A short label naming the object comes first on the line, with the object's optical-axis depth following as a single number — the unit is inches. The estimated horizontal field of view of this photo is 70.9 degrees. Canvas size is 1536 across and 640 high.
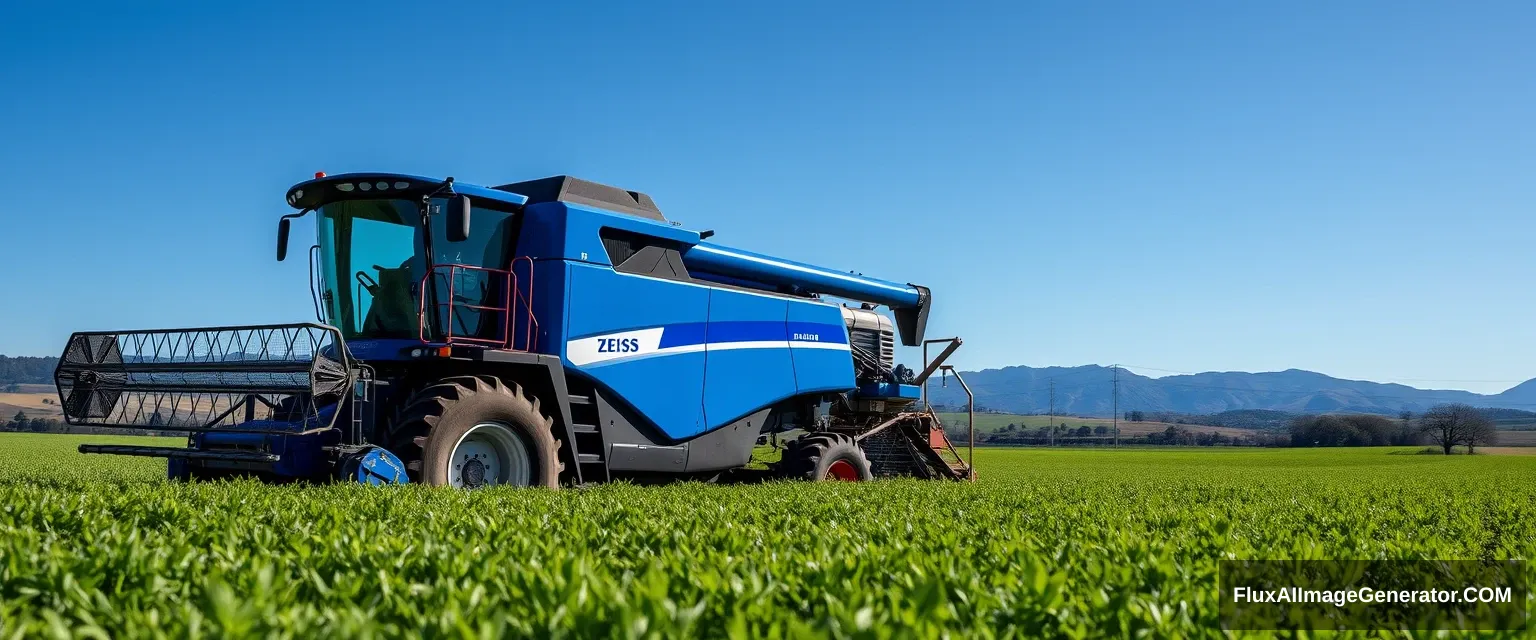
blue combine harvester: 370.9
